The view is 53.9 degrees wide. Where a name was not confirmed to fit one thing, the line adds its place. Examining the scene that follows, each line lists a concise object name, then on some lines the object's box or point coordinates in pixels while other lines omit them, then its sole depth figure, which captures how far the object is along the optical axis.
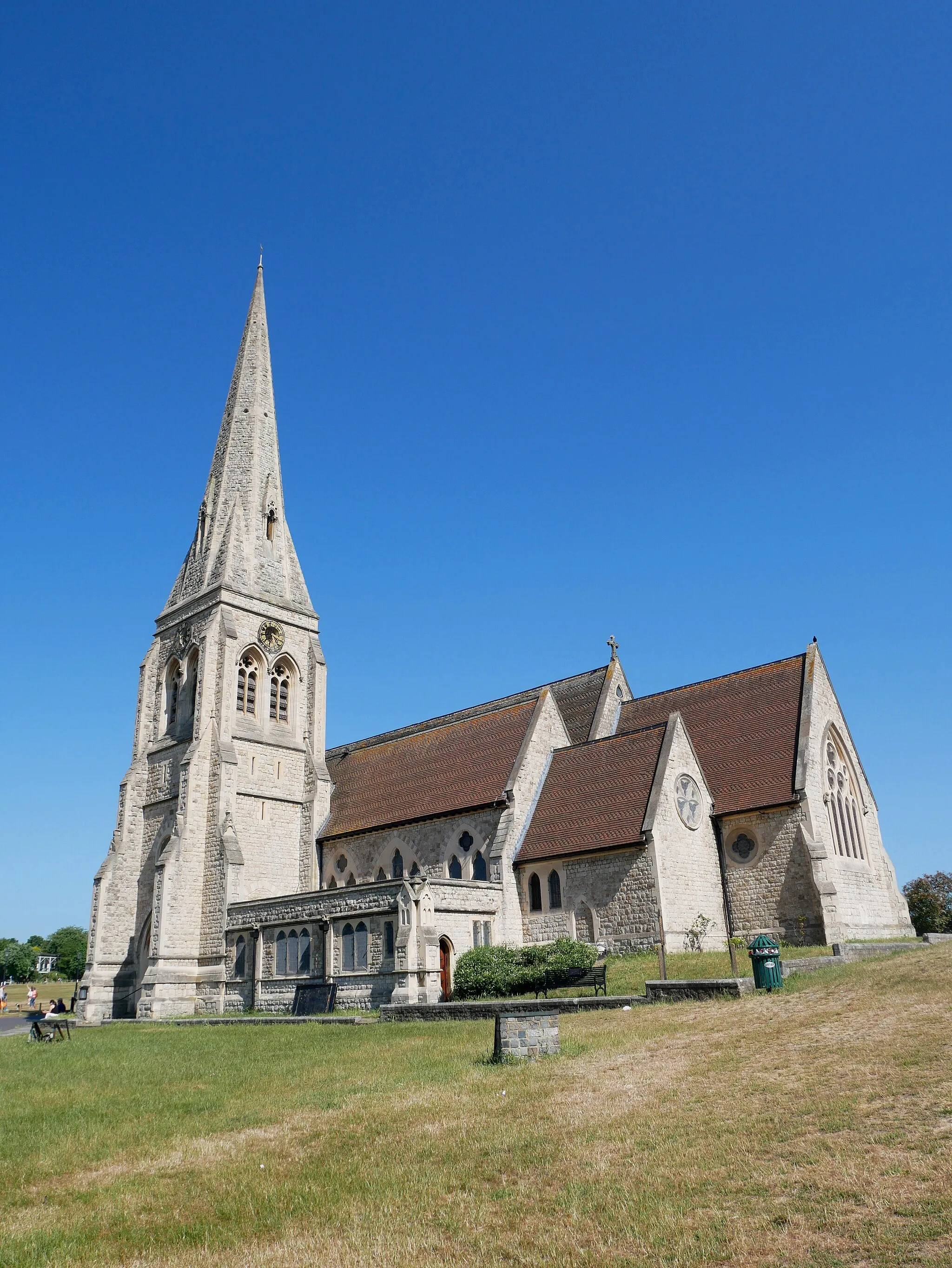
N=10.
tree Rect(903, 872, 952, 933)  45.53
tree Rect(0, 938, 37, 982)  123.50
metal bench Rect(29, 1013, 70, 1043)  24.84
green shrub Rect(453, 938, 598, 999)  24.67
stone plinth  13.48
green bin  17.55
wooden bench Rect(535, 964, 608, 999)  21.62
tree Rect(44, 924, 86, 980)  124.44
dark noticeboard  28.11
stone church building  28.88
